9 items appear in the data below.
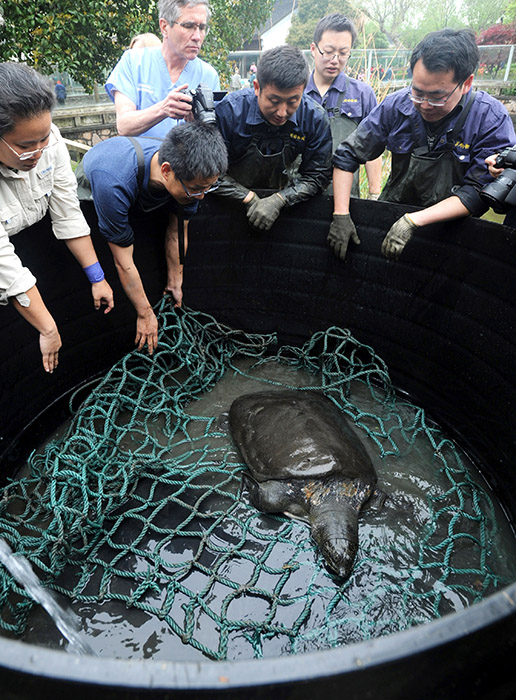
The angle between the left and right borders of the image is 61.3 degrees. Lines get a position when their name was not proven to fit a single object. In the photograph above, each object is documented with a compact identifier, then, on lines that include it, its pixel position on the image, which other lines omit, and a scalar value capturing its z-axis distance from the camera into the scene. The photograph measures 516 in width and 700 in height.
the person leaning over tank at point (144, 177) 1.79
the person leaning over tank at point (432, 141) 1.93
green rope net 1.52
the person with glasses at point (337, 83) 2.93
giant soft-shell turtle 1.68
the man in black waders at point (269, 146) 2.32
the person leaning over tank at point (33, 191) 1.31
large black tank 0.57
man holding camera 2.19
